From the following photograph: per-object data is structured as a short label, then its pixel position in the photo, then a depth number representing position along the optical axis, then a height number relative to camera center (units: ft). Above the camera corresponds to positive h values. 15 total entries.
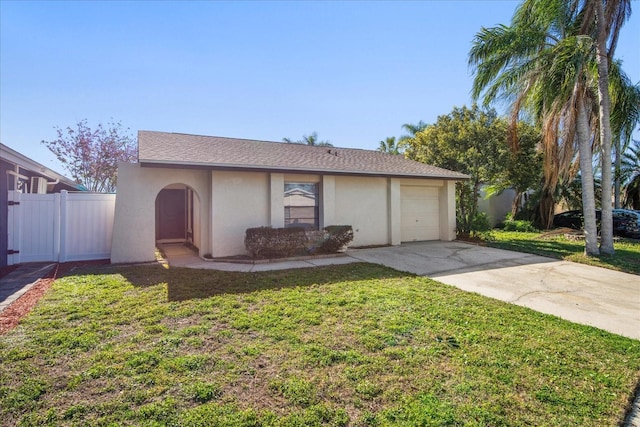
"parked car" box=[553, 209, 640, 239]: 50.29 -0.92
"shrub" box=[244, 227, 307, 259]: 30.89 -2.27
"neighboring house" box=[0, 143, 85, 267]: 23.77 +4.55
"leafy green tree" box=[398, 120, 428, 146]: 86.99 +25.15
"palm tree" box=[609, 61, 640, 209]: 36.45 +13.64
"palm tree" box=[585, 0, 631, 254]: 33.88 +14.09
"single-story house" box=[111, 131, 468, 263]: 30.48 +2.96
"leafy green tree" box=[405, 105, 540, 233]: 49.55 +10.67
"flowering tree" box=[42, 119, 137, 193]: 72.69 +16.50
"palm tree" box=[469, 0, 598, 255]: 31.63 +15.15
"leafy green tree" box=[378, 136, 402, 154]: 97.01 +23.19
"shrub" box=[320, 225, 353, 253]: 34.01 -2.14
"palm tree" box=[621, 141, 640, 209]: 70.23 +9.32
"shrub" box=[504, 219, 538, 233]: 60.90 -1.77
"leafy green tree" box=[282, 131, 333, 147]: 108.37 +27.60
